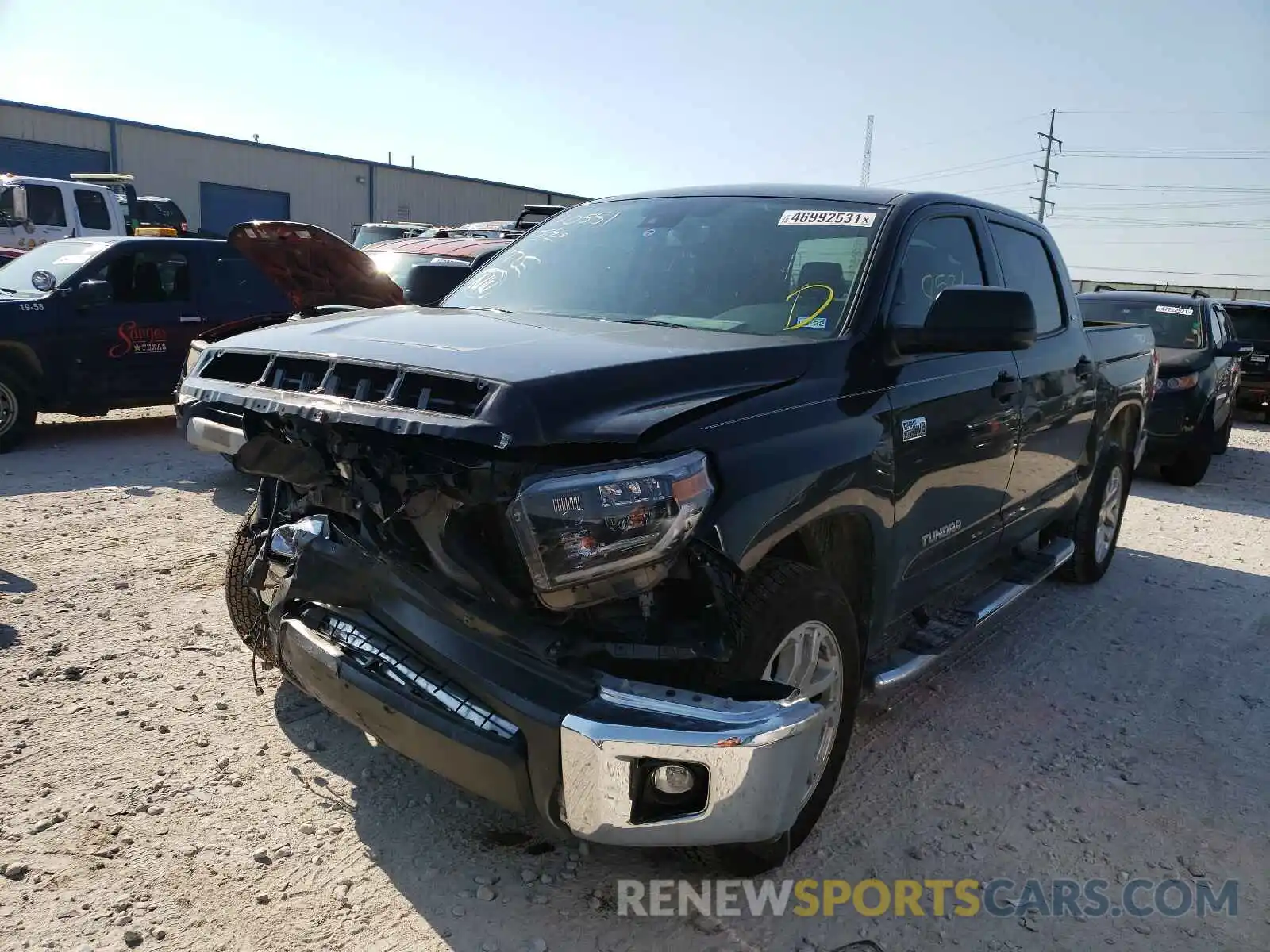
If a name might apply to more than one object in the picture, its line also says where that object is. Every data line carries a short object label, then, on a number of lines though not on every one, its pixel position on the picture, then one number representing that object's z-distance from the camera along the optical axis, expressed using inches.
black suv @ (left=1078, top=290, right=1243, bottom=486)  357.1
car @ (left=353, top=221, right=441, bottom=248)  685.9
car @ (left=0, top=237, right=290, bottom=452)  319.9
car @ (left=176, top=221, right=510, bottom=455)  253.3
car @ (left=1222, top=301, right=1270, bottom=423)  545.3
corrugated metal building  1001.5
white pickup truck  556.4
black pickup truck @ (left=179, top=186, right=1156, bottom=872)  86.0
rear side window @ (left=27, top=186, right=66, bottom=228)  567.2
